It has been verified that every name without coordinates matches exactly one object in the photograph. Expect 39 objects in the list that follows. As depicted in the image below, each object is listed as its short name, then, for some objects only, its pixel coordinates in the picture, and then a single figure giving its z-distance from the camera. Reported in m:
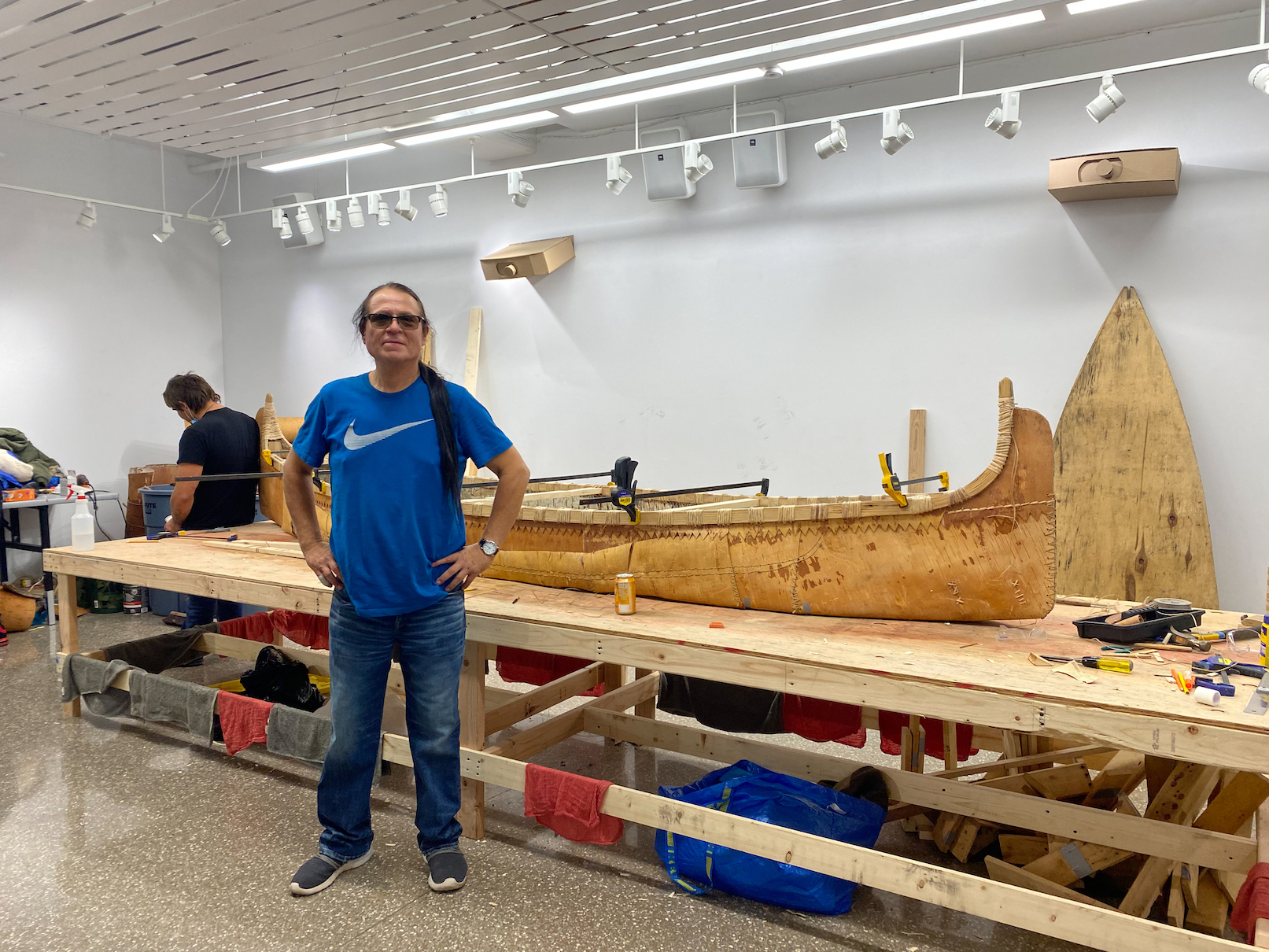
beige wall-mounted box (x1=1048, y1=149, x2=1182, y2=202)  4.27
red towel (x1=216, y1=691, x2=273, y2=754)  3.32
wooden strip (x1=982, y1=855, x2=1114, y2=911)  2.38
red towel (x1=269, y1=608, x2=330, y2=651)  4.28
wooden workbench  1.85
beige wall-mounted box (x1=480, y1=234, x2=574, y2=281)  6.23
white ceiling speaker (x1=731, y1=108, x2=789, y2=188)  5.42
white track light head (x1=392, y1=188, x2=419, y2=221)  6.08
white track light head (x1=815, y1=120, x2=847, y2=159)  4.62
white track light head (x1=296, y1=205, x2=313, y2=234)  6.58
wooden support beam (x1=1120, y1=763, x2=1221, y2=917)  2.30
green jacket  6.55
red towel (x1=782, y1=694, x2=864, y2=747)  2.95
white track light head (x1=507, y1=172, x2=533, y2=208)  5.71
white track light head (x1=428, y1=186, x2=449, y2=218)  6.01
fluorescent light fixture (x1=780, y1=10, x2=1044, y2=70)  3.96
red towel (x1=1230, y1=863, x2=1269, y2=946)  1.87
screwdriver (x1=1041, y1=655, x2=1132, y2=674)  2.07
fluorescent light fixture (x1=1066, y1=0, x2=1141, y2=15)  3.89
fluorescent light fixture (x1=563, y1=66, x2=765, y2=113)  4.70
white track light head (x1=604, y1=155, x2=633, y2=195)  5.31
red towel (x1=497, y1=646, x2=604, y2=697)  3.59
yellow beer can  2.75
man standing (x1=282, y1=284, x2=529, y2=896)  2.41
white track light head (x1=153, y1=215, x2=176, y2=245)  7.19
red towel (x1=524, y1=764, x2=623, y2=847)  2.57
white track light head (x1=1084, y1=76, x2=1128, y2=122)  3.99
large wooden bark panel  4.38
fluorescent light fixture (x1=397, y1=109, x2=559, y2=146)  5.48
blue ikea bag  2.50
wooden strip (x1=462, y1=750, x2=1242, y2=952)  1.87
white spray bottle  4.12
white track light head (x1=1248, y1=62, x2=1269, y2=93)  3.68
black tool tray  2.30
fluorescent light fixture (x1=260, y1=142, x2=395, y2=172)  6.14
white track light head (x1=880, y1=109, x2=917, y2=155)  4.45
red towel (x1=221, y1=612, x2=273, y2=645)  4.50
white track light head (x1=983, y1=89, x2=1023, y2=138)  4.14
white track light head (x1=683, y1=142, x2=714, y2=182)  5.10
